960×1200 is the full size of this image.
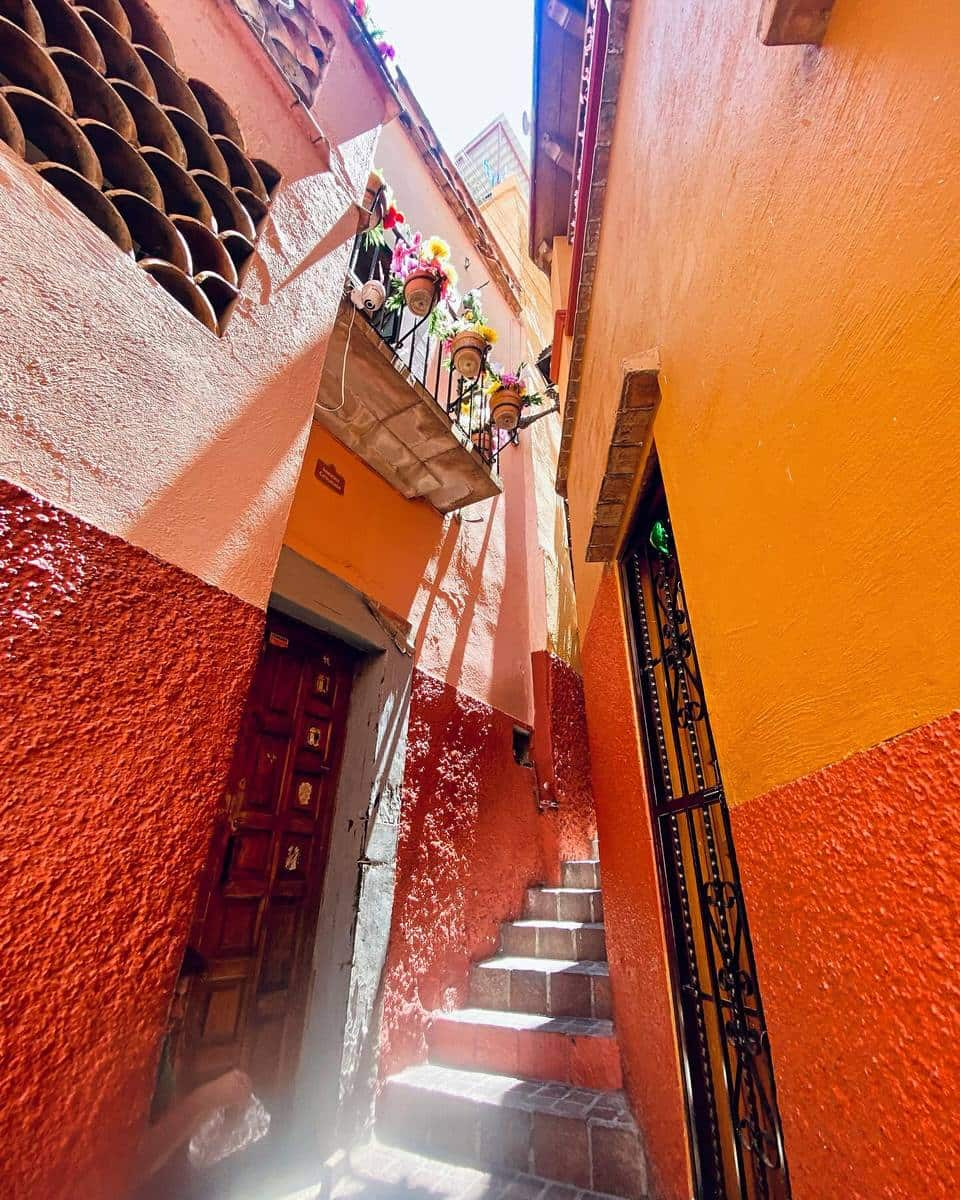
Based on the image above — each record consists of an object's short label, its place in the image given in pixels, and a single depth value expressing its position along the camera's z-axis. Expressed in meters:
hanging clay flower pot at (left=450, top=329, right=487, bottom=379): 4.19
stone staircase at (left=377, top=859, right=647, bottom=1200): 2.35
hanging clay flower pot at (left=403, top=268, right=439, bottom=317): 3.68
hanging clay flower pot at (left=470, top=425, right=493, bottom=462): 4.69
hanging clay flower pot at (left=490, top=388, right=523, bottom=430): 4.70
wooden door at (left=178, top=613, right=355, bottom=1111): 2.55
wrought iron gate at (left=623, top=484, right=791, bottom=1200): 1.66
